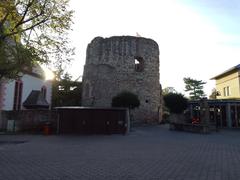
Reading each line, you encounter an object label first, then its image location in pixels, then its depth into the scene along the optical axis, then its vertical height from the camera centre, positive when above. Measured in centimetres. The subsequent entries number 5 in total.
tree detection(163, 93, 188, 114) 1806 +77
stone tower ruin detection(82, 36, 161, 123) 2029 +419
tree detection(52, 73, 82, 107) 2742 +252
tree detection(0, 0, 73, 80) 950 +428
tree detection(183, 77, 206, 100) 3645 +469
